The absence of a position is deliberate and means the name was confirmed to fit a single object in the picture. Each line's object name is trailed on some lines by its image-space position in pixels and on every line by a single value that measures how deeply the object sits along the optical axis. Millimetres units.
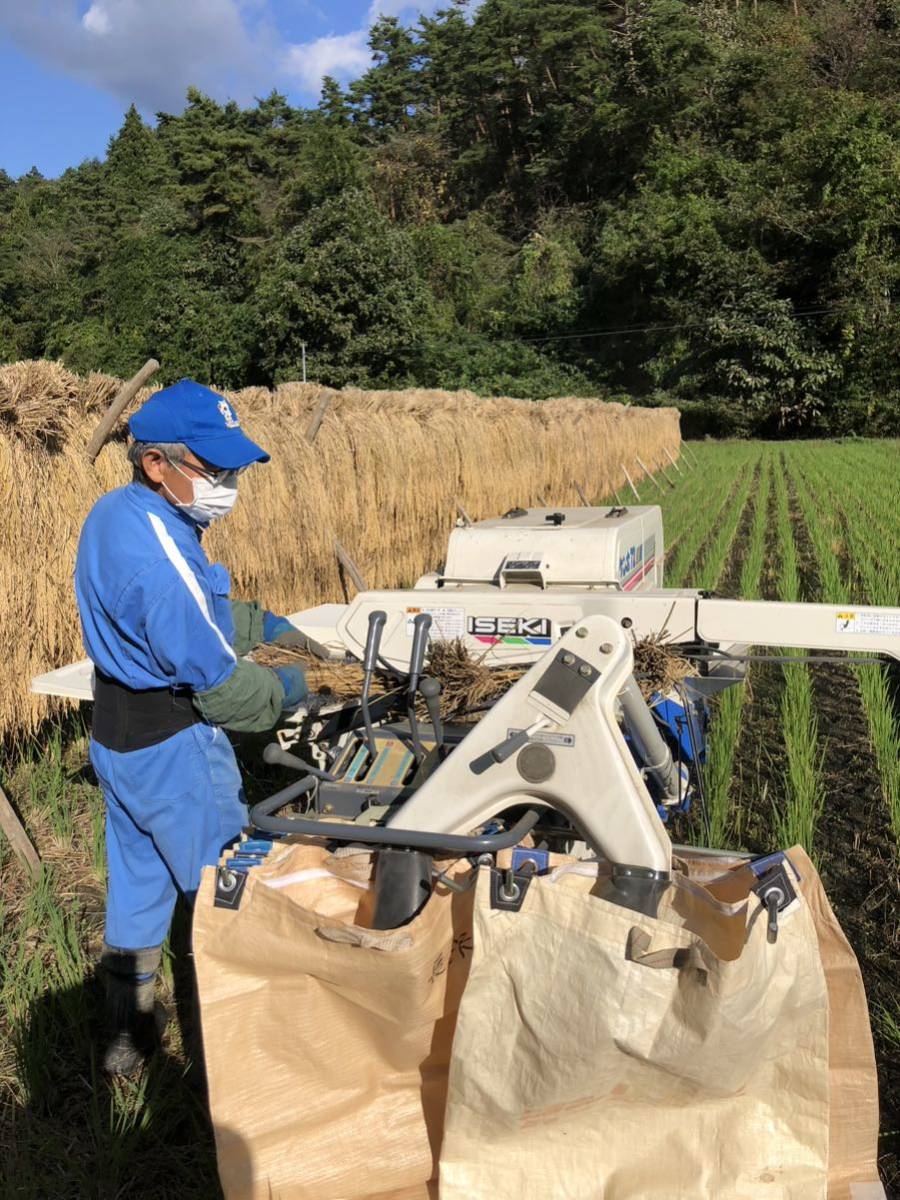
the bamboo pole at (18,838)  3908
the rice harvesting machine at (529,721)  1917
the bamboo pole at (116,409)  5094
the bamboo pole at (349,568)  7113
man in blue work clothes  2395
